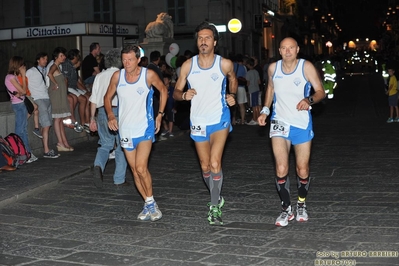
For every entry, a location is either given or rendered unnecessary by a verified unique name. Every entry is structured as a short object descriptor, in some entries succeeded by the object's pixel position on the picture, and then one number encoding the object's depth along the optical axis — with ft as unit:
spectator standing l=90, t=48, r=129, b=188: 33.76
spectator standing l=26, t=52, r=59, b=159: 44.27
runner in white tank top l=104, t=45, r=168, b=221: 26.61
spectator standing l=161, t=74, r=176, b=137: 55.83
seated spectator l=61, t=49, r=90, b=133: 48.80
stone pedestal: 82.07
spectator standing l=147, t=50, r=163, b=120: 39.17
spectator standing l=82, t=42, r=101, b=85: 53.21
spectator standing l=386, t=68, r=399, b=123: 64.59
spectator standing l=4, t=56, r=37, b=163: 42.50
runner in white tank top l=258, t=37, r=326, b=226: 24.79
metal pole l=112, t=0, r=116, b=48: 71.51
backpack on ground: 41.01
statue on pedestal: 82.89
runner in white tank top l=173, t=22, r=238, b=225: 25.59
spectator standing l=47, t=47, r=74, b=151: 46.42
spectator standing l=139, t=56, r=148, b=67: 47.80
